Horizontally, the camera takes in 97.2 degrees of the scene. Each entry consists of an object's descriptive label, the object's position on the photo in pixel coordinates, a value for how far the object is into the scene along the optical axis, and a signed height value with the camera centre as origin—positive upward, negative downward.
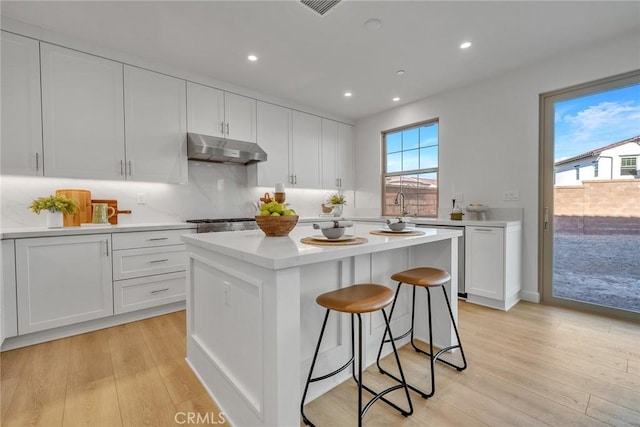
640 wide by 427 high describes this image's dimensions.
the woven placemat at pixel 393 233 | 1.76 -0.16
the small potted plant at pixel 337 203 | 4.52 +0.08
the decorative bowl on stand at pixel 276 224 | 1.62 -0.09
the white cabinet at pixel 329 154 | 4.70 +0.92
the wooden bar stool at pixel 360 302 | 1.23 -0.43
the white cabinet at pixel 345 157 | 4.96 +0.91
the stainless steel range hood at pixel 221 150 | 3.20 +0.69
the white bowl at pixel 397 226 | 1.88 -0.12
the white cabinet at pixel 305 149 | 4.29 +0.92
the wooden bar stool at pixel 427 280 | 1.61 -0.43
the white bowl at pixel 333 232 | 1.48 -0.13
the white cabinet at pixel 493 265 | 2.87 -0.61
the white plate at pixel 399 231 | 1.90 -0.16
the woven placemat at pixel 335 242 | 1.37 -0.17
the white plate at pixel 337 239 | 1.49 -0.17
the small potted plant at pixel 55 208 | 2.38 +0.00
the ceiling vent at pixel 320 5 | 2.15 +1.57
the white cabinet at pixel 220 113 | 3.31 +1.18
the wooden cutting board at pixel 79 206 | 2.68 +0.02
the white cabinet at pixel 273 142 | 3.90 +0.94
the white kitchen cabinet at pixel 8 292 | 2.10 -0.63
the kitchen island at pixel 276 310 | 1.10 -0.51
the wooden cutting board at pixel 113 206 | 2.97 +0.02
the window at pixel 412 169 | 4.17 +0.61
